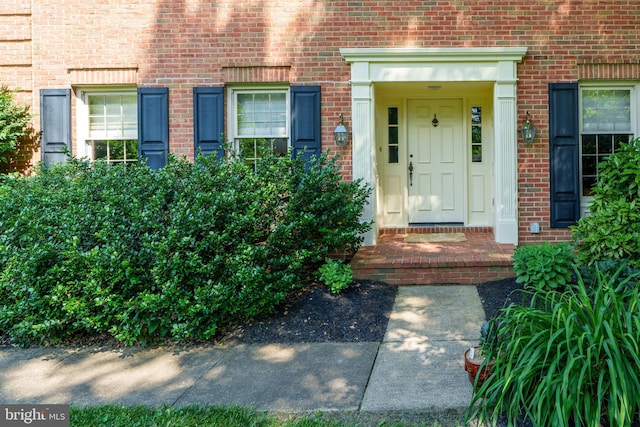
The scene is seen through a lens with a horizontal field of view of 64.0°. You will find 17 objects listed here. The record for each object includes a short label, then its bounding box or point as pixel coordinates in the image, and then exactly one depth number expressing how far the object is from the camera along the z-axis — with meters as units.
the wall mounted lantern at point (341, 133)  7.15
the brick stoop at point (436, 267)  6.18
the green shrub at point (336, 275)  5.52
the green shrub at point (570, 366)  2.49
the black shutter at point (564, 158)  7.16
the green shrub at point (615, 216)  5.27
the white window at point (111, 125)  7.66
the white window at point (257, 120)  7.55
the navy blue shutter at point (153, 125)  7.34
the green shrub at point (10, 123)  6.94
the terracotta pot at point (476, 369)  3.02
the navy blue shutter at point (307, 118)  7.26
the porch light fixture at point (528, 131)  7.10
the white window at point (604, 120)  7.36
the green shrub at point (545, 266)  4.87
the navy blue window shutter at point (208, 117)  7.32
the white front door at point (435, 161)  8.38
